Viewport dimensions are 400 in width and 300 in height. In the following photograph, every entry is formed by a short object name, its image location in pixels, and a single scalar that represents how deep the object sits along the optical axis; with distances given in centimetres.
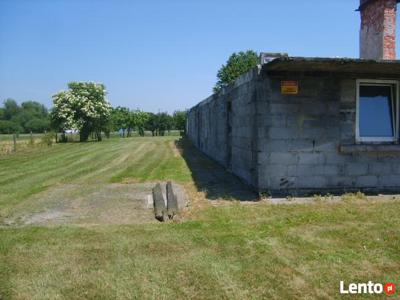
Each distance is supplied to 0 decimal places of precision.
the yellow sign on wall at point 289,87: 775
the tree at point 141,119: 6156
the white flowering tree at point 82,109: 3719
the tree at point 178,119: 5790
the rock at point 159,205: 633
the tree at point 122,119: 6006
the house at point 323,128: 779
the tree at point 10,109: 12127
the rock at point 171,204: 649
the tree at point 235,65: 4884
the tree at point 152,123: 6344
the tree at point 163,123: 6359
